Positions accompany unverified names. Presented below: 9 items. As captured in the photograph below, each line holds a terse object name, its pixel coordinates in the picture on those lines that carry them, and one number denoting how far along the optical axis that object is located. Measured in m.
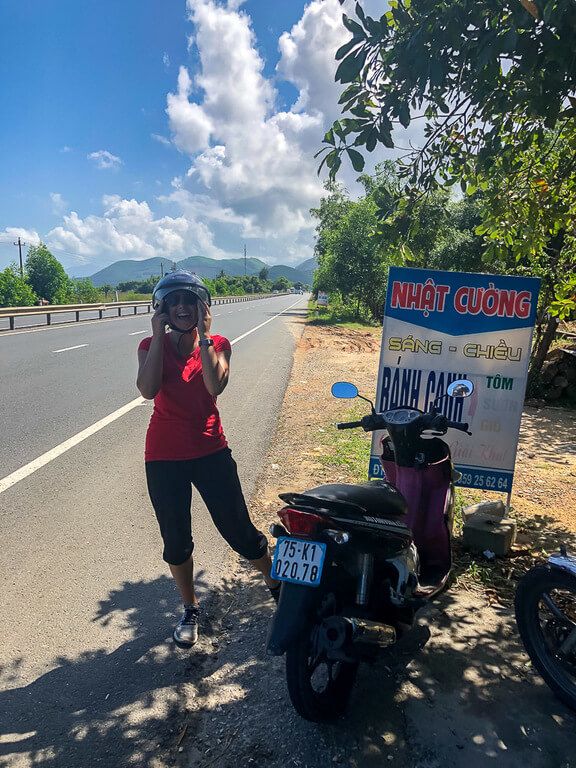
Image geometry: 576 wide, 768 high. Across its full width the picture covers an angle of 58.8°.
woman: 2.73
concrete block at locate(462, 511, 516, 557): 3.75
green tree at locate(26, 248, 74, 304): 52.06
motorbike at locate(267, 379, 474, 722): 2.10
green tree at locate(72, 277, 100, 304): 50.88
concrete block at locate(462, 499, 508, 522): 4.05
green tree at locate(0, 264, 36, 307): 40.06
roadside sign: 3.88
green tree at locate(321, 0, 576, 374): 2.60
